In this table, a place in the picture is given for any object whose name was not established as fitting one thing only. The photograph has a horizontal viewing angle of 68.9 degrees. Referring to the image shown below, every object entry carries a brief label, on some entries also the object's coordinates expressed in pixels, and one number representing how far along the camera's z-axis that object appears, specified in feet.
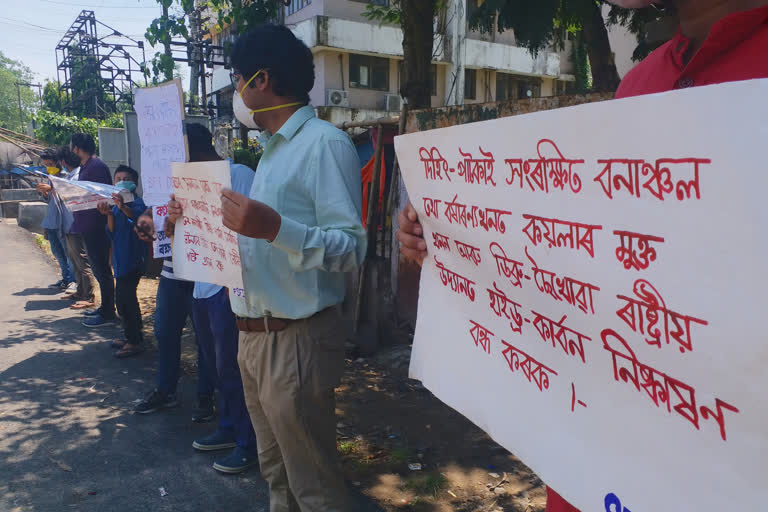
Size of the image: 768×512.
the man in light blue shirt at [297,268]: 6.51
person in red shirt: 3.07
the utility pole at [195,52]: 48.58
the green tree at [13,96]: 255.29
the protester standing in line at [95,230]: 19.49
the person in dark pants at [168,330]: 12.94
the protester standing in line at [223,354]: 10.39
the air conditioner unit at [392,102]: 70.85
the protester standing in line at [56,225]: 23.52
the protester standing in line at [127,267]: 16.94
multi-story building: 66.90
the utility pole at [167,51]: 19.69
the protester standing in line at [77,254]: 21.98
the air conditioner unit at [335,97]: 66.94
